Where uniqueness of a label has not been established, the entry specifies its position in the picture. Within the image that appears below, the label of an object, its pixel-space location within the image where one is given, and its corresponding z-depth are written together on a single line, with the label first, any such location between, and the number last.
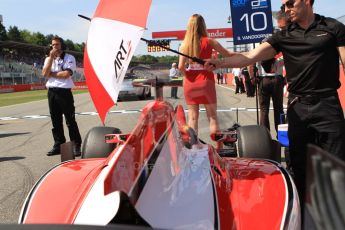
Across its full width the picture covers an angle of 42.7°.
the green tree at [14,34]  104.24
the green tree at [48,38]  119.31
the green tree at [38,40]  115.94
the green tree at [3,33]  84.94
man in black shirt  3.08
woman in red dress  5.12
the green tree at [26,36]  115.09
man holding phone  6.70
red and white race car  1.96
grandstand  54.89
